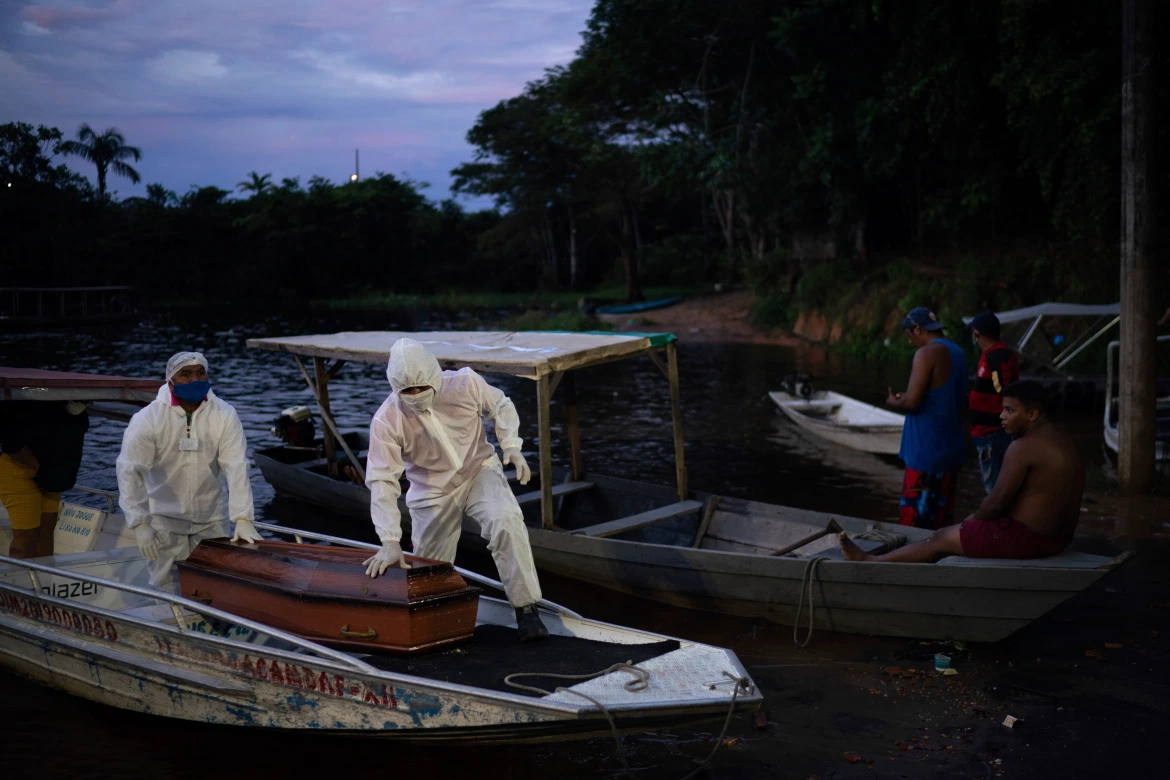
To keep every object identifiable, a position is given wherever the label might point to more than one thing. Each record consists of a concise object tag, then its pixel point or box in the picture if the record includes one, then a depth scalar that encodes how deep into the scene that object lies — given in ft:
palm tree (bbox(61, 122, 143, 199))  174.39
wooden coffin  17.37
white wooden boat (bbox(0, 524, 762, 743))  15.70
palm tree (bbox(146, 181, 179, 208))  184.75
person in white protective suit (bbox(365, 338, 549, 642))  18.25
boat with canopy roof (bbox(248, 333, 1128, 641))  21.07
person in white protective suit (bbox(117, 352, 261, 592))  19.66
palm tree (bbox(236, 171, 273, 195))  192.03
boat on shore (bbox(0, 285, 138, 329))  118.83
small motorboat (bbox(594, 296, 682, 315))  115.14
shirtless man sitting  19.89
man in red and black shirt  25.17
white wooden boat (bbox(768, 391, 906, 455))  44.78
